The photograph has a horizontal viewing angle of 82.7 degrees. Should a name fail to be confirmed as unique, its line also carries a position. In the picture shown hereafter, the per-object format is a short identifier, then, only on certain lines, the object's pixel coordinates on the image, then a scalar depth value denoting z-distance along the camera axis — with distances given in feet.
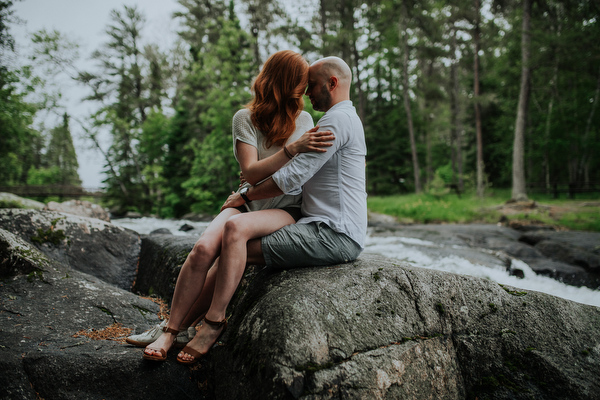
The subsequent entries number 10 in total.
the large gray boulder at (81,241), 13.05
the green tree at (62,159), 127.85
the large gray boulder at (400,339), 5.69
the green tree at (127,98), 76.48
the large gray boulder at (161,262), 11.96
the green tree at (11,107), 48.47
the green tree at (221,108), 53.01
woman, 6.97
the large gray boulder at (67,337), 6.48
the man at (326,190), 7.30
